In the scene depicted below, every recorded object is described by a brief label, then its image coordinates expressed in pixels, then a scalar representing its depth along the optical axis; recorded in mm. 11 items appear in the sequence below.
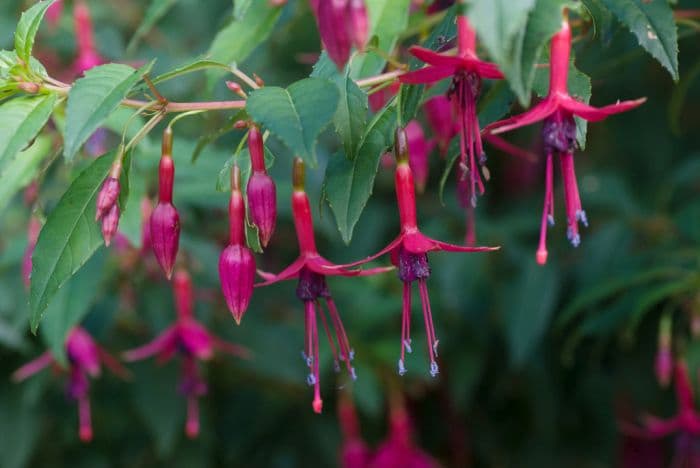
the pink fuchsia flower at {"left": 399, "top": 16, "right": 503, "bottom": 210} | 410
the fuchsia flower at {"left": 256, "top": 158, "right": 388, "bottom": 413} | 445
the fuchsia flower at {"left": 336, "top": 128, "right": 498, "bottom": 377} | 438
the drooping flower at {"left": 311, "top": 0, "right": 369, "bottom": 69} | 401
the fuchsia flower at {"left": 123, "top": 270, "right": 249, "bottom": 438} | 623
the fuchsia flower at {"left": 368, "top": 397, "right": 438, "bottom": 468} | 675
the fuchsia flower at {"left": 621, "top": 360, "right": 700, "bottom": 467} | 612
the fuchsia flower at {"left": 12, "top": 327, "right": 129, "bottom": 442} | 624
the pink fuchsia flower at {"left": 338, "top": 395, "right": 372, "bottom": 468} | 695
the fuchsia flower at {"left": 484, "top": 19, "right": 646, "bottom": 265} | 418
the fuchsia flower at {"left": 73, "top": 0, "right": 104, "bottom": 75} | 655
